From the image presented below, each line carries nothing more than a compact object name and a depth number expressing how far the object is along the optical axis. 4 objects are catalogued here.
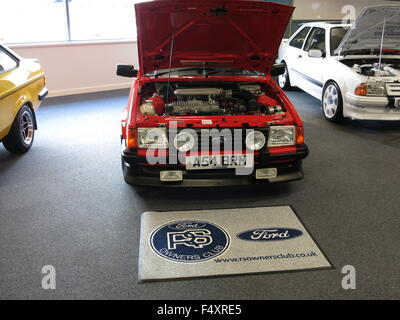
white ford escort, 4.59
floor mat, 2.31
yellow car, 3.68
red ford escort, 2.84
